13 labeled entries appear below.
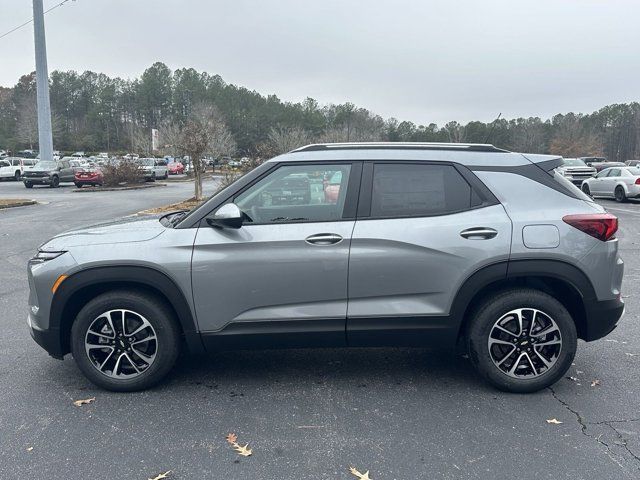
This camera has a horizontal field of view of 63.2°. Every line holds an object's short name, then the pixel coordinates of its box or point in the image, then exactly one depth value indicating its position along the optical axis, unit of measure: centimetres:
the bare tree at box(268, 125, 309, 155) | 3380
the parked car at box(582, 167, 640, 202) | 2111
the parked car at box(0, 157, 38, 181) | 3974
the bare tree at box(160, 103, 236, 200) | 1973
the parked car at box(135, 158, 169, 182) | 3639
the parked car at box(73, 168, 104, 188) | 3200
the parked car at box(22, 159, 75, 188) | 3209
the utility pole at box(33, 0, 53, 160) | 2772
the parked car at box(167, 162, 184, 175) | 5403
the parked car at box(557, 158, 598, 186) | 2662
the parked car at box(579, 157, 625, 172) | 4084
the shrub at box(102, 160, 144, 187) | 3169
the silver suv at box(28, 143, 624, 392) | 373
